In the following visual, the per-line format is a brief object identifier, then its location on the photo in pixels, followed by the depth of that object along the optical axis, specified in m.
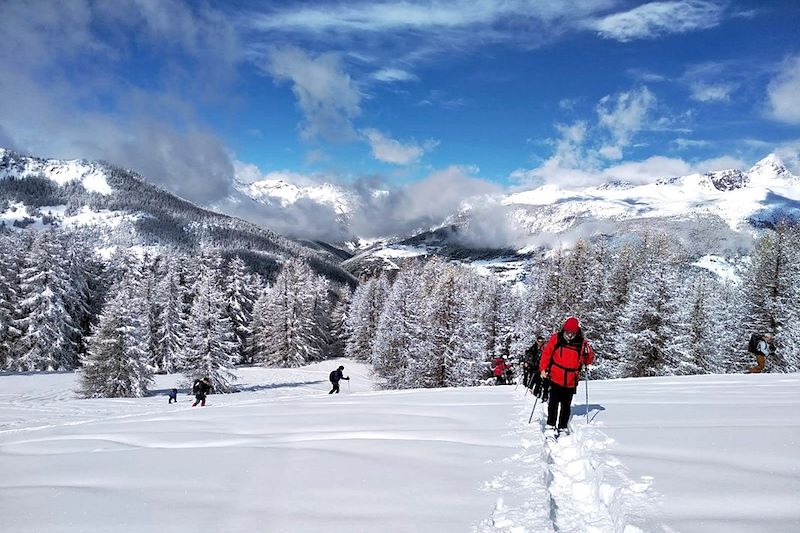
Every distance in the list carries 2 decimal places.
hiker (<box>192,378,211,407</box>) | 21.77
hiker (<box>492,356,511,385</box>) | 22.05
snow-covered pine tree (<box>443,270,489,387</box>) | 31.16
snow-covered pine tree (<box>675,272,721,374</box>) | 26.46
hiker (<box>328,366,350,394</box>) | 22.88
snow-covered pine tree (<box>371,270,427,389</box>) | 37.88
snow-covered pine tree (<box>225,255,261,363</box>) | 58.78
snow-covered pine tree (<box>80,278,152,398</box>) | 28.98
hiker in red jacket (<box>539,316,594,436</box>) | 7.82
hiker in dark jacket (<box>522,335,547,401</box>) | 14.37
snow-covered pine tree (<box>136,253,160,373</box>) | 43.56
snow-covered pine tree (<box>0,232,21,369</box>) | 36.41
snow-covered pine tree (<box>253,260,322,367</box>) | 55.50
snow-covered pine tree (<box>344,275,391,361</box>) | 65.19
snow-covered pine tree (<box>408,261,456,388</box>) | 33.00
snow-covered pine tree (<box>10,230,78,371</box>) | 36.19
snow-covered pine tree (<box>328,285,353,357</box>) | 76.73
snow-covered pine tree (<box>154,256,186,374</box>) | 45.44
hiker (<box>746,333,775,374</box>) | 17.32
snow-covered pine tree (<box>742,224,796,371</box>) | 27.03
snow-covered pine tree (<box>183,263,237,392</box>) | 34.59
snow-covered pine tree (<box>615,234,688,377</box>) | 25.34
